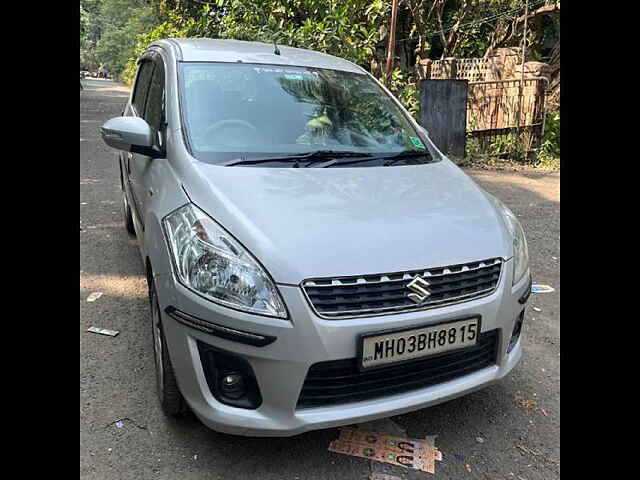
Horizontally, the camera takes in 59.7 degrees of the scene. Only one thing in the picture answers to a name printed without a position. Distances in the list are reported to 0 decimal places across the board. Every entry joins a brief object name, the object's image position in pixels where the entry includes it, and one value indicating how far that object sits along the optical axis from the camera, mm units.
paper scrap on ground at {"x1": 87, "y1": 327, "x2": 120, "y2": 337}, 3354
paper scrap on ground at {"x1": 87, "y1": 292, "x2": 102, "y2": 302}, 3830
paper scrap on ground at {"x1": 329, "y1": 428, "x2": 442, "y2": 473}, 2346
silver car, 1977
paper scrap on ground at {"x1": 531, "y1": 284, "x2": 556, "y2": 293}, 4214
